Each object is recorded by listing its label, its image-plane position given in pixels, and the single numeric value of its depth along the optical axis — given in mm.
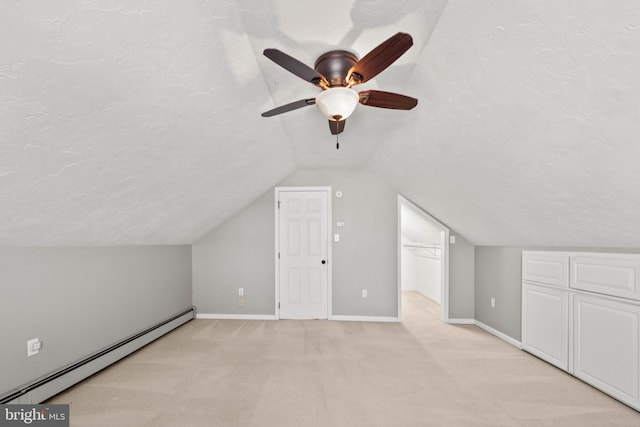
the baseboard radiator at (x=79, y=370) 2010
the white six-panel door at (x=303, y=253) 4367
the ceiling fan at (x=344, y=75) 1307
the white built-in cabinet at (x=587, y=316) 2170
